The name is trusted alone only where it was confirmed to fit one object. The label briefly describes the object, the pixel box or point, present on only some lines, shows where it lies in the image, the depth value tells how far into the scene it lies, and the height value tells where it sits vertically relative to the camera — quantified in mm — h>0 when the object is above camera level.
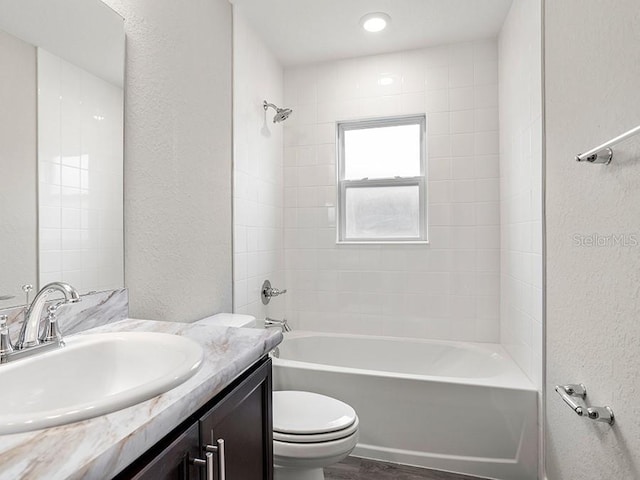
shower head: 2539 +917
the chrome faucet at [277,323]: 2546 -575
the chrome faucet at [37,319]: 873 -190
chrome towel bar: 963 +254
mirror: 982 +298
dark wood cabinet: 641 -428
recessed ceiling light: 2234 +1394
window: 2730 +479
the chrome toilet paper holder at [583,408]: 1038 -493
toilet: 1423 -769
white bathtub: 1779 -874
